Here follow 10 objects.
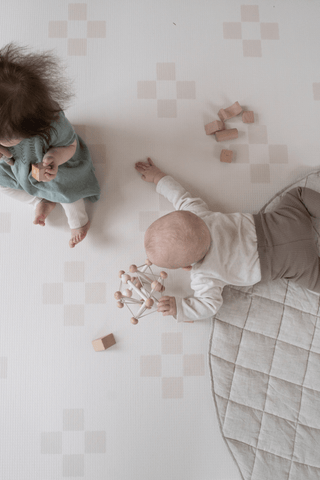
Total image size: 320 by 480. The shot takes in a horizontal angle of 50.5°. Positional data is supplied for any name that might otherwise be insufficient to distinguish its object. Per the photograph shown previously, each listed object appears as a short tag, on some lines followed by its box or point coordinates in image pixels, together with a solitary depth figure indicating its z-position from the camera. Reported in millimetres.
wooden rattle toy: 831
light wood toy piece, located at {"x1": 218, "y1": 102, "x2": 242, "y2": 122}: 1064
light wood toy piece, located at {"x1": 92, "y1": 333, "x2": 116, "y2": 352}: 972
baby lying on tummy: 935
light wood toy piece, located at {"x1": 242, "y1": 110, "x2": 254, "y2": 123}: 1073
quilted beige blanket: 938
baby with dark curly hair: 642
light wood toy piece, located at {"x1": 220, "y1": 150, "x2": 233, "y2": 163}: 1056
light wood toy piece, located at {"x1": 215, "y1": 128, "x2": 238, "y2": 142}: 1060
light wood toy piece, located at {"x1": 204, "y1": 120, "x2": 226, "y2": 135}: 1053
